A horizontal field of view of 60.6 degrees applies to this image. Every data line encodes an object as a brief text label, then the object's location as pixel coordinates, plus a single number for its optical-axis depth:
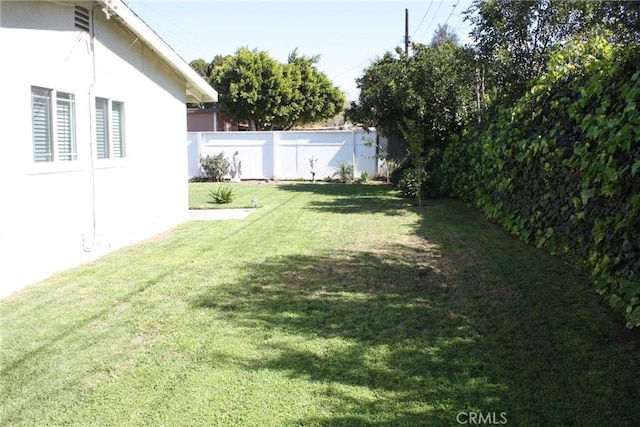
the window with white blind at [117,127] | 8.72
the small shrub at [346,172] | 21.36
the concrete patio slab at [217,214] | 11.92
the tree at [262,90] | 28.73
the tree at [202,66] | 45.53
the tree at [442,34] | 28.12
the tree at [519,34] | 10.00
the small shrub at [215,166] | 21.61
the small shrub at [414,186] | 14.15
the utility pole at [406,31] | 20.71
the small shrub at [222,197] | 14.55
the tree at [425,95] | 14.61
